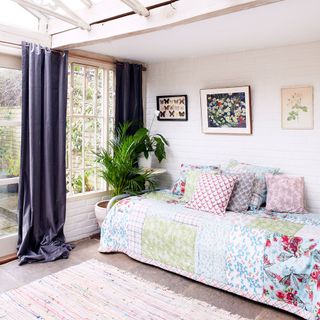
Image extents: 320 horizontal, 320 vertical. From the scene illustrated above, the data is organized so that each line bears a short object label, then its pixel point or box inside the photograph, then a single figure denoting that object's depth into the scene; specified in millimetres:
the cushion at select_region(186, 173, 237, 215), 3064
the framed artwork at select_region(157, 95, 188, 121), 4059
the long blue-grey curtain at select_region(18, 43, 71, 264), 3160
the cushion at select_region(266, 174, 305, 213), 3093
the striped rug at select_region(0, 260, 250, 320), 2354
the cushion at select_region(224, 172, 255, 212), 3135
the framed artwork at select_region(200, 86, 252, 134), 3576
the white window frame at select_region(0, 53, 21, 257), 3192
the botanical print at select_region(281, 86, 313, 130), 3211
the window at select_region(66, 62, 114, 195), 3725
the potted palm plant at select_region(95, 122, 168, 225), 3695
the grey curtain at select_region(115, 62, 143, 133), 4004
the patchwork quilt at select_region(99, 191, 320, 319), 2375
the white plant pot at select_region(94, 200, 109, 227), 3663
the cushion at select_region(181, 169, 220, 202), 3436
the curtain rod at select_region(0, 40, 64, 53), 2969
